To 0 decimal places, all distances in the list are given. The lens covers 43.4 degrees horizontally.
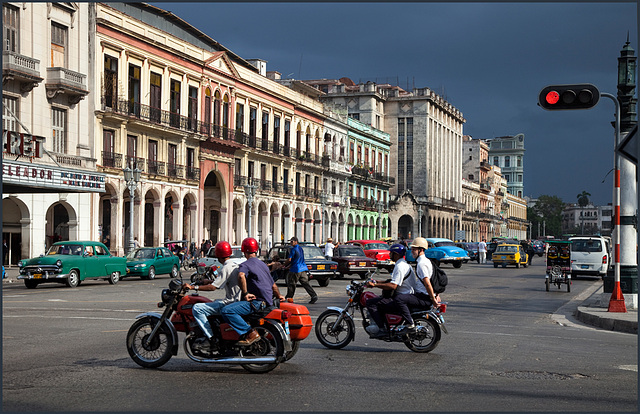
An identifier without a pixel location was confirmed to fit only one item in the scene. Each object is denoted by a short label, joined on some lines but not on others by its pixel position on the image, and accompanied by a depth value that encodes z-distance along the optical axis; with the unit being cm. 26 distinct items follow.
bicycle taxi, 2975
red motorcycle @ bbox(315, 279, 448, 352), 1238
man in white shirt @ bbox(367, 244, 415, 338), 1240
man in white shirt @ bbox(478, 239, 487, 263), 6319
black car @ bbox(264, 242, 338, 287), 3000
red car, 4086
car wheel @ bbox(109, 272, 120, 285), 3150
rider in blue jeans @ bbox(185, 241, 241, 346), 1012
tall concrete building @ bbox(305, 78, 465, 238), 10675
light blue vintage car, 5028
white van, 3819
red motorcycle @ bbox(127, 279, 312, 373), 1009
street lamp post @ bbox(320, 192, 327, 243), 7726
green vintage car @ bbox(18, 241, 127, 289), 2842
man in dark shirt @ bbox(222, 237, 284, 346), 1003
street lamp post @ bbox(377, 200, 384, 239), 8894
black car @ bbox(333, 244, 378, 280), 3491
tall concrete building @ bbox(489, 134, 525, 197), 19212
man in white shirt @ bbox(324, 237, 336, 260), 3844
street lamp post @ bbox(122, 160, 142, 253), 4281
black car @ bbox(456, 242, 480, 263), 6931
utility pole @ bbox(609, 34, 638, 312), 1939
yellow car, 5403
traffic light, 1518
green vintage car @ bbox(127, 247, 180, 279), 3478
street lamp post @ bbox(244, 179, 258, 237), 5709
